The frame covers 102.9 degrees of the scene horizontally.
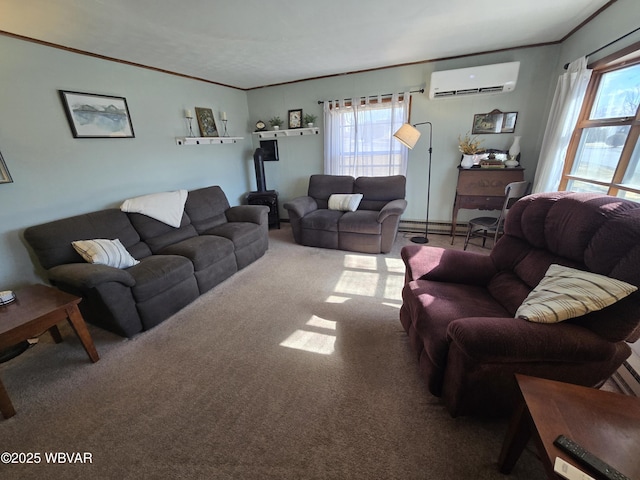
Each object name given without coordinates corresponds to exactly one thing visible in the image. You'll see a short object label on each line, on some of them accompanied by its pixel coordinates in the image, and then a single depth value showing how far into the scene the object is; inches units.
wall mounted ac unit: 119.6
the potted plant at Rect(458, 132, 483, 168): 133.2
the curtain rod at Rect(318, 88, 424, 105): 138.8
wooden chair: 114.9
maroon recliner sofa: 42.2
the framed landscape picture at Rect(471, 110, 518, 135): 130.9
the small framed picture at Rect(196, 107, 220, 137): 146.5
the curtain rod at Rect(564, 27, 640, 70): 73.2
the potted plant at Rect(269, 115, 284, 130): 173.0
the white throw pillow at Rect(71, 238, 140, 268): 82.7
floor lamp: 127.0
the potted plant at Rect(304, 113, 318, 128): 164.1
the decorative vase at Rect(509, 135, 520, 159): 127.5
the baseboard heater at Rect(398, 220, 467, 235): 155.5
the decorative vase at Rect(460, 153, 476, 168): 133.6
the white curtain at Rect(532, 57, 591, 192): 94.5
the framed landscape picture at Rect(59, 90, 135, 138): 95.3
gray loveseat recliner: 131.6
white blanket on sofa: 107.3
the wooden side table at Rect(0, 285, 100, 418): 57.0
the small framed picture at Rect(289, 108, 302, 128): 168.0
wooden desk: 127.2
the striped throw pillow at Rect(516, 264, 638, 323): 42.0
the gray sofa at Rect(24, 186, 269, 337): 75.0
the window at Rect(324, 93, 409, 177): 147.8
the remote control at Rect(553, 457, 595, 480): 28.0
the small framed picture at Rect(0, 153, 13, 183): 80.1
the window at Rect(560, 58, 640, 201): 75.5
